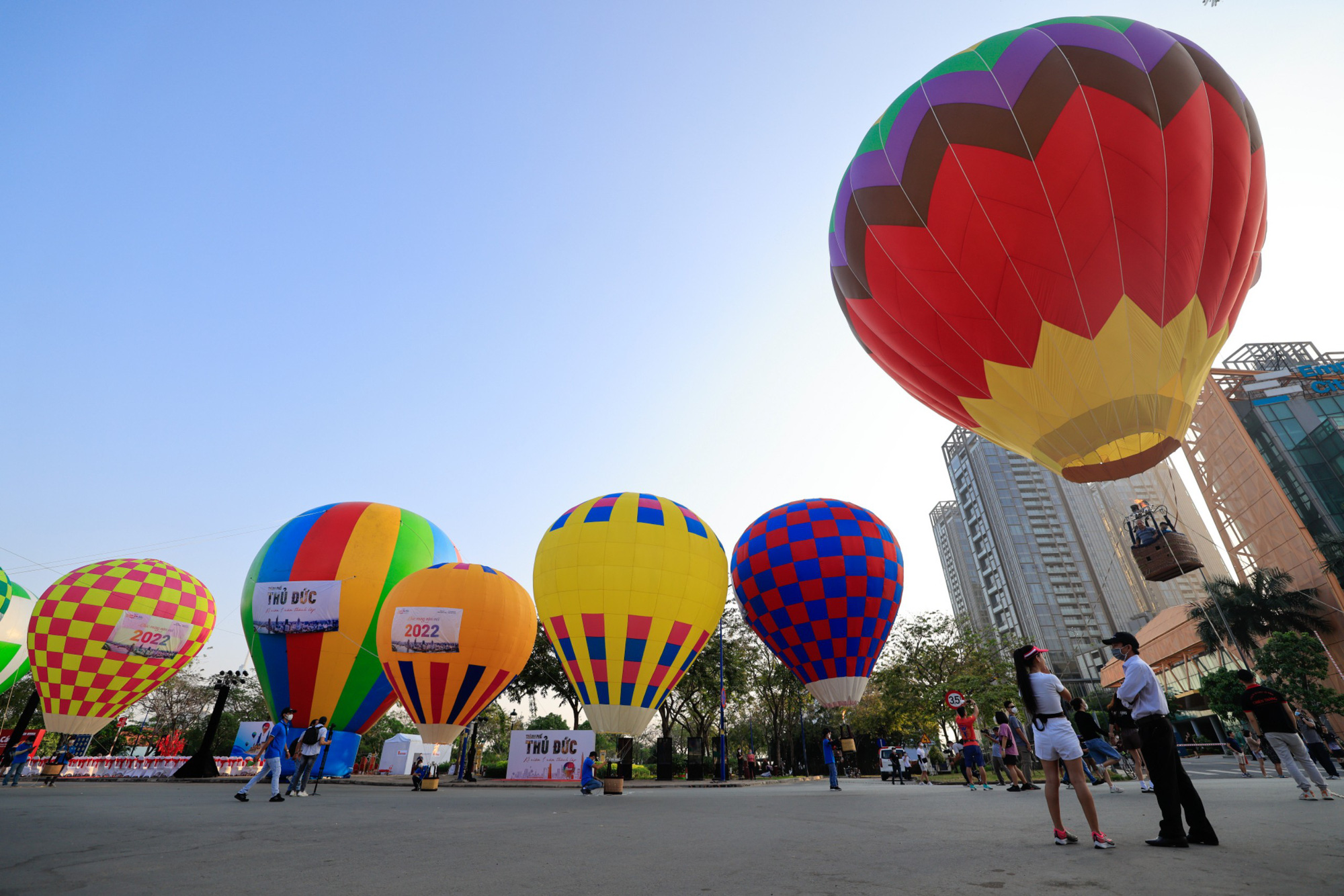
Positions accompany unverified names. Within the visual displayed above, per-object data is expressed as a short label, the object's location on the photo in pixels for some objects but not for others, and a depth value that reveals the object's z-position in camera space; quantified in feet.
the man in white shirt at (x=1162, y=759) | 13.64
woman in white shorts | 14.84
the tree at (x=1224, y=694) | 103.14
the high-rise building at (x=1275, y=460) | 128.47
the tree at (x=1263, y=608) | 115.85
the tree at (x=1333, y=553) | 111.55
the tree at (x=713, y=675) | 111.04
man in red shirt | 44.45
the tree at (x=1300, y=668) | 92.63
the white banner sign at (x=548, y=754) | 68.95
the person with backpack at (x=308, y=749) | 37.42
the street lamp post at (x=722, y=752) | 66.54
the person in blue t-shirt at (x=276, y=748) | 33.40
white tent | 107.86
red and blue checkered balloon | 60.95
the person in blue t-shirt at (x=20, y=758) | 52.70
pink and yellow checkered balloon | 65.46
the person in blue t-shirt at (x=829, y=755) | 48.03
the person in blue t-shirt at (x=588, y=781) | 43.39
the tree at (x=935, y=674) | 107.82
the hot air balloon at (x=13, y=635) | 77.77
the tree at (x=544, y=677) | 112.37
